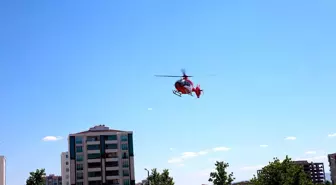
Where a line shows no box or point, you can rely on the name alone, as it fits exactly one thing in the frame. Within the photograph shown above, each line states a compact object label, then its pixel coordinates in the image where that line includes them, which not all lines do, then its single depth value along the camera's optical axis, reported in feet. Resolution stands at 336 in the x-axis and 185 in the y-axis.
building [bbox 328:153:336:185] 451.12
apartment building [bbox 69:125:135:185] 340.59
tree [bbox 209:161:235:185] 237.45
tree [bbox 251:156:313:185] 178.31
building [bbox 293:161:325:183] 628.53
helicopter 146.72
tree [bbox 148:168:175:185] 264.72
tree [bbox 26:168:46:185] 241.55
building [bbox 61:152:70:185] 450.71
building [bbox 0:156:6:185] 290.25
